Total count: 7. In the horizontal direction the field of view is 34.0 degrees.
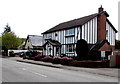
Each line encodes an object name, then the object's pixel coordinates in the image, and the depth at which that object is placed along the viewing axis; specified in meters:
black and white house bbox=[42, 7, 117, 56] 36.28
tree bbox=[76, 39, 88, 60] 32.31
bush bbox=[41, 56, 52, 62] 32.72
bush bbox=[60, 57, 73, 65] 27.09
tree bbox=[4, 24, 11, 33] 99.81
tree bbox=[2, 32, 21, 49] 63.22
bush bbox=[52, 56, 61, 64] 29.27
